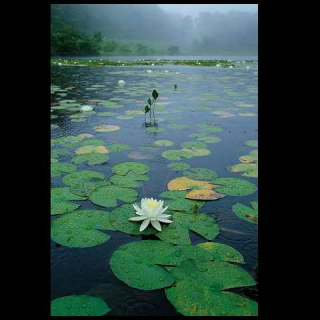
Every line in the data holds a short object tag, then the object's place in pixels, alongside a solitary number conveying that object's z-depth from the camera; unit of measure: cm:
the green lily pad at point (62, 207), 203
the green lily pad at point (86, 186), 233
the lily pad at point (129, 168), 272
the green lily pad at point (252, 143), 360
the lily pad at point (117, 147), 337
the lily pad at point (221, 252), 159
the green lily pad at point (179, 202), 210
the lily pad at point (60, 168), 266
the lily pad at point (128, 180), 247
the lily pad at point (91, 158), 296
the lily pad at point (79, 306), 123
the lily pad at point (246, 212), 201
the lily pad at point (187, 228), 177
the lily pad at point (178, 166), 282
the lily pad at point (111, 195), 218
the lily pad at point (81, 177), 251
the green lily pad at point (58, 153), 313
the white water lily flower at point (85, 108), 544
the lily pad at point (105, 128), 420
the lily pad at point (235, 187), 237
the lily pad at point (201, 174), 262
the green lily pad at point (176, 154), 312
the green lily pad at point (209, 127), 427
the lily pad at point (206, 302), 124
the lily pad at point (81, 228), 172
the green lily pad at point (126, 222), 184
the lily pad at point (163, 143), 355
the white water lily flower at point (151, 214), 184
